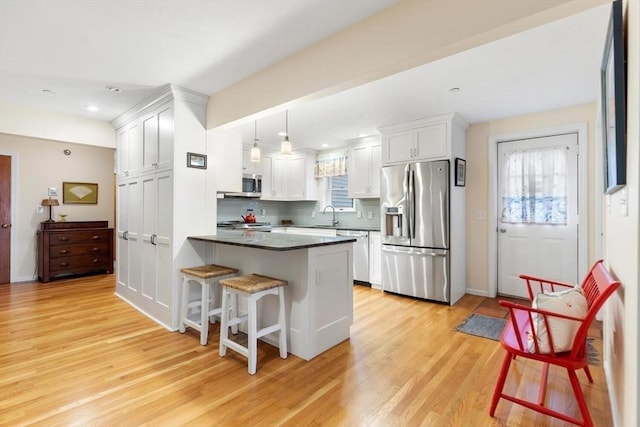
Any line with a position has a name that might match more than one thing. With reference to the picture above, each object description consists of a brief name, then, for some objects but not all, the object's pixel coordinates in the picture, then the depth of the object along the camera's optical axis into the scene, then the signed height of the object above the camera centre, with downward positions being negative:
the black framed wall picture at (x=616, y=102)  1.26 +0.46
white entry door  3.75 +0.04
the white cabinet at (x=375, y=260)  4.69 -0.68
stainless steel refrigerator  3.90 -0.20
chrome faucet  5.94 -0.08
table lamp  5.15 +0.19
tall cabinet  3.13 +0.19
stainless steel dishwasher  4.84 -0.64
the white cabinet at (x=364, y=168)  4.99 +0.74
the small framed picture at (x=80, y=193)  5.47 +0.37
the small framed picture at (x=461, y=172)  4.03 +0.54
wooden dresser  4.98 -0.57
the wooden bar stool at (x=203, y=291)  2.77 -0.73
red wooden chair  1.55 -0.72
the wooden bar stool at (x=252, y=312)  2.29 -0.74
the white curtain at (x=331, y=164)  5.83 +0.94
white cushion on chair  1.67 -0.58
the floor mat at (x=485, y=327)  2.88 -1.12
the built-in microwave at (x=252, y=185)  5.39 +0.50
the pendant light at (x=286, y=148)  3.31 +0.69
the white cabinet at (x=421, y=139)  3.87 +0.96
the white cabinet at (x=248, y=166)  5.57 +0.86
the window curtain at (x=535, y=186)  3.82 +0.34
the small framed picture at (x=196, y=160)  3.21 +0.55
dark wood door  4.86 -0.06
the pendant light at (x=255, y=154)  3.40 +0.64
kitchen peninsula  2.50 -0.56
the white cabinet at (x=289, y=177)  6.01 +0.71
